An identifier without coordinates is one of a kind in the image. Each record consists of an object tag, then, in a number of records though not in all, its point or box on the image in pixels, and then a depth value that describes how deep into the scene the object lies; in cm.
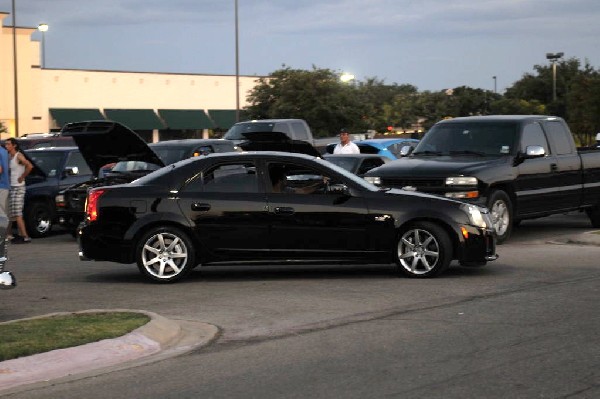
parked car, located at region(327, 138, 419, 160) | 2780
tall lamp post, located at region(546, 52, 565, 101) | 5494
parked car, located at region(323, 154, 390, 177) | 2133
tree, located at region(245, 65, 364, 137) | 5122
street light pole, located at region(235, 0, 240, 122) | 4681
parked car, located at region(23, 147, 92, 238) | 2111
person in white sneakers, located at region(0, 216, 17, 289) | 931
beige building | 5988
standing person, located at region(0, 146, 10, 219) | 1736
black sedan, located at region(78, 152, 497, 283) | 1254
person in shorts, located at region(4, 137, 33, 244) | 1958
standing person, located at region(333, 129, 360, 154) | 2291
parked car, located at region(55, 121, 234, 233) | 1695
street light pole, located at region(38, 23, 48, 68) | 5122
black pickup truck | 1631
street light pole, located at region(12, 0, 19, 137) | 4787
